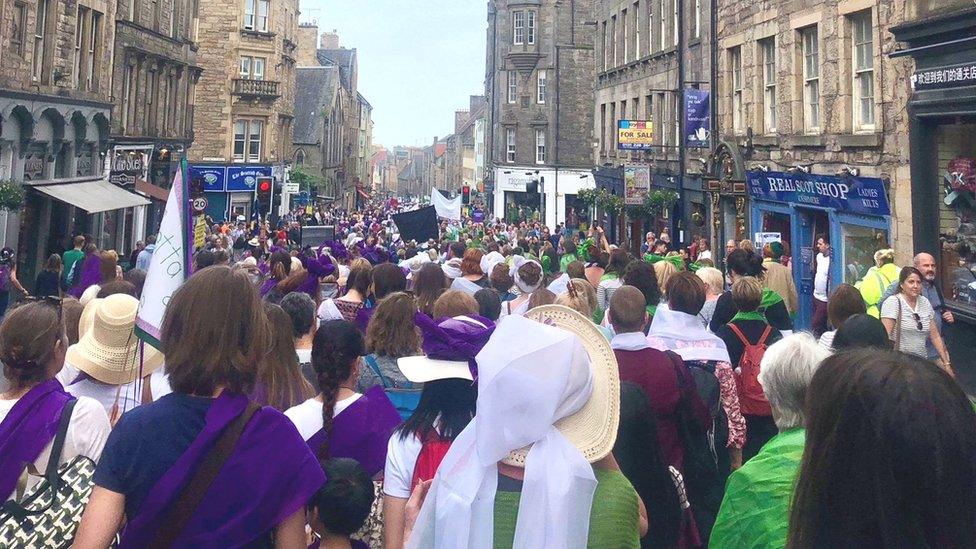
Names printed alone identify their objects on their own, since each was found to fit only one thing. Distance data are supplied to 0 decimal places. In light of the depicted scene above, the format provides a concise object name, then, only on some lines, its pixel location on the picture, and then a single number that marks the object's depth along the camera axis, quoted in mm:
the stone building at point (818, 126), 15305
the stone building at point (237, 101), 49188
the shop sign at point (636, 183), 24938
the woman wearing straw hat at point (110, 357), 4492
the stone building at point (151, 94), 29562
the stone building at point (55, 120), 21969
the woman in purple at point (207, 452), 2604
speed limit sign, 24312
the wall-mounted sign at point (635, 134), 26531
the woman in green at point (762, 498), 2654
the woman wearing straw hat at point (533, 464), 2662
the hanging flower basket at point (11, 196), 18906
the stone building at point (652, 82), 24844
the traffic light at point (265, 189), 28141
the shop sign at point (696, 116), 22391
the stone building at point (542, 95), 58406
